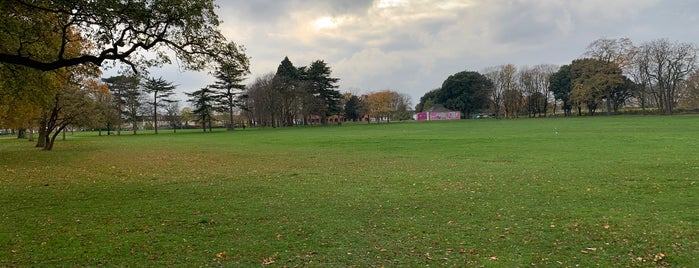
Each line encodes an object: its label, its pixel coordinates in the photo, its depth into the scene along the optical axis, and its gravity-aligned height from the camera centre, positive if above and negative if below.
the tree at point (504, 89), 112.38 +7.37
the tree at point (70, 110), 31.44 +1.55
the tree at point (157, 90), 86.72 +7.83
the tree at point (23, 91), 15.72 +1.79
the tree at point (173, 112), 100.89 +3.48
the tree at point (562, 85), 104.50 +7.42
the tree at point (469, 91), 119.19 +7.35
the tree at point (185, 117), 124.51 +2.62
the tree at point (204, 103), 87.75 +4.84
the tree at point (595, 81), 84.50 +6.61
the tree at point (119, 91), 78.44 +7.20
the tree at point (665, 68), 80.56 +8.49
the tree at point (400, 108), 145.12 +3.73
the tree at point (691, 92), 75.06 +3.27
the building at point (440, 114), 125.75 +1.12
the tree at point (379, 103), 120.56 +4.76
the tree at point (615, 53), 85.38 +12.42
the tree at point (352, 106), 125.38 +4.24
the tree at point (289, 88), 90.50 +7.51
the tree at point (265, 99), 90.00 +5.51
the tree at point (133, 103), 80.81 +4.85
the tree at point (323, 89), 95.12 +7.60
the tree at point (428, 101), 146.75 +6.40
